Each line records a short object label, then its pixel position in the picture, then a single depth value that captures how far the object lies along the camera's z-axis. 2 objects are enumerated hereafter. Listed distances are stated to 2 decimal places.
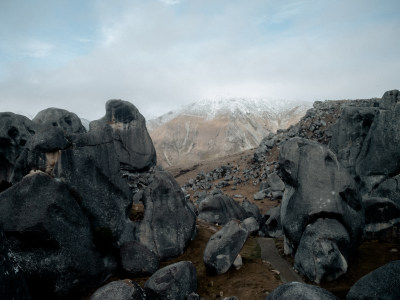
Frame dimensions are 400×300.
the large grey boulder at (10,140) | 31.44
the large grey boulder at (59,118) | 41.00
